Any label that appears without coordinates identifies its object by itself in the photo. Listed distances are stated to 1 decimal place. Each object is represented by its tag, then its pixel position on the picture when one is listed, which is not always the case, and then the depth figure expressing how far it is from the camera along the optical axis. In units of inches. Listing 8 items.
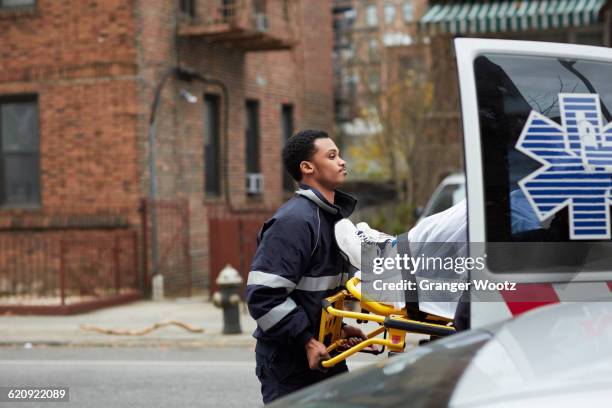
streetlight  633.0
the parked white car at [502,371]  96.1
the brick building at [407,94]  863.1
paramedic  171.6
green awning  780.6
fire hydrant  470.3
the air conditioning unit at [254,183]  790.5
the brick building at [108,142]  639.1
